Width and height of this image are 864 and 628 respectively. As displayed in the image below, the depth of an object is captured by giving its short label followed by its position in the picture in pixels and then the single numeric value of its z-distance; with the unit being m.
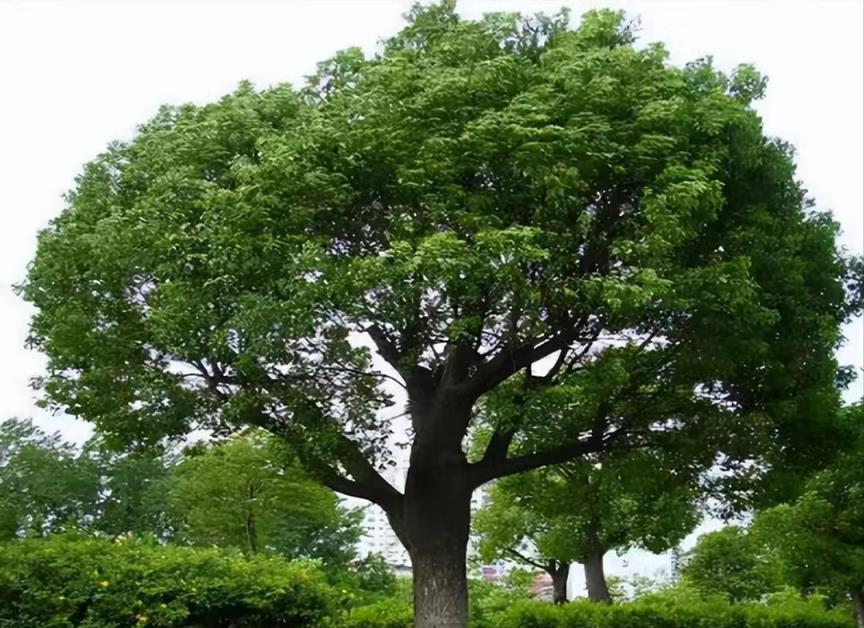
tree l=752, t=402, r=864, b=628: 12.34
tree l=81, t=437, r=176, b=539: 24.12
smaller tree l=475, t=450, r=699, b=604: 10.93
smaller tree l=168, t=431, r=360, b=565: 19.75
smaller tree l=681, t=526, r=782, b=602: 22.08
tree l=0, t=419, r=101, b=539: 22.23
